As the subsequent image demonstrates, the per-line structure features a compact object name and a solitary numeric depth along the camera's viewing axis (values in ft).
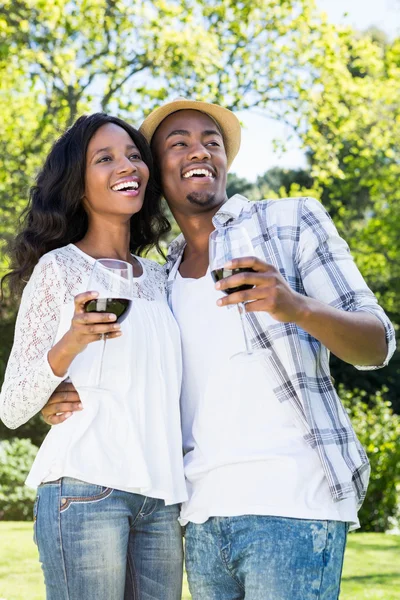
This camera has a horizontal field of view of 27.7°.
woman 9.34
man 9.28
